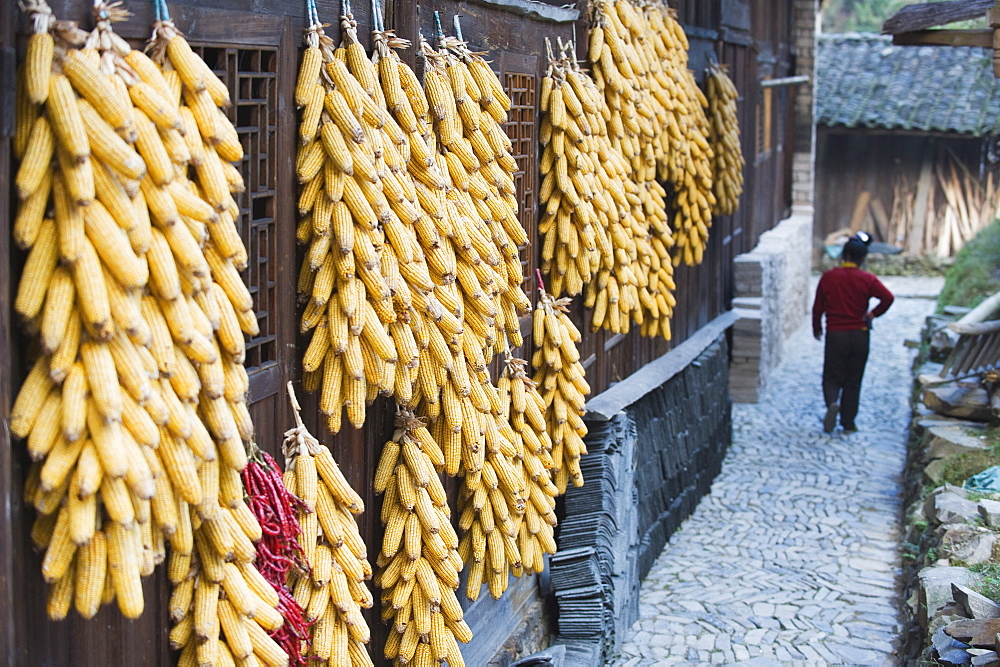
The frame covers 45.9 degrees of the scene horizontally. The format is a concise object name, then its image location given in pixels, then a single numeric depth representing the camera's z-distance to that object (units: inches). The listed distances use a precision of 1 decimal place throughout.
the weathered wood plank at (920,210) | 943.7
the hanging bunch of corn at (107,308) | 102.3
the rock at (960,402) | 382.9
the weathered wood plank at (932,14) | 366.9
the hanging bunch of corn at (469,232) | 181.2
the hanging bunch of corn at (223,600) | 126.4
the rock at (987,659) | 193.0
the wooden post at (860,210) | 959.6
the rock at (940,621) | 228.8
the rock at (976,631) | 202.8
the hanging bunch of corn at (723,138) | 402.0
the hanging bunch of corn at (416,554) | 179.0
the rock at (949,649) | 204.1
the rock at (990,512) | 274.7
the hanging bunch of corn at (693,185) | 350.3
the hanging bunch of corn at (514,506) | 208.4
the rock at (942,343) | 491.2
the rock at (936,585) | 248.7
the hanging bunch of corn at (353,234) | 150.1
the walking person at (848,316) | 454.6
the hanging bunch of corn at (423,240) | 160.2
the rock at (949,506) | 289.0
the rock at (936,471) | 342.6
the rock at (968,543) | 263.7
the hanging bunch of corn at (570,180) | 247.6
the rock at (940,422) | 377.4
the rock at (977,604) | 216.2
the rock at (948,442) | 351.7
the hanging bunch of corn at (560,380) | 246.8
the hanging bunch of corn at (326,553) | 146.4
